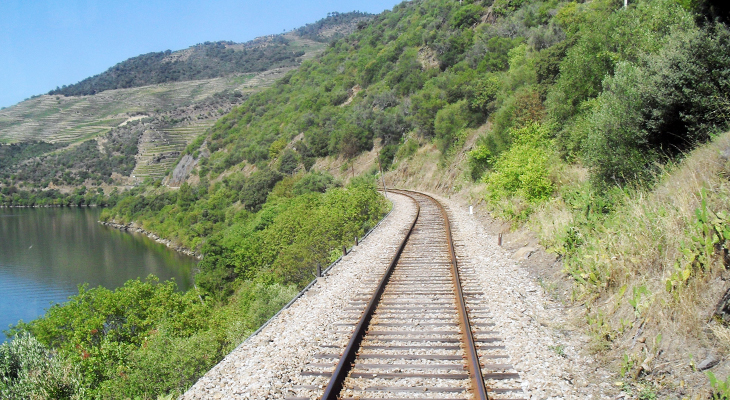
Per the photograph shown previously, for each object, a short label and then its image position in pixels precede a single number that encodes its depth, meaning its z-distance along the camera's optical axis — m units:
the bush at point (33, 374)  10.12
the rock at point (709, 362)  4.01
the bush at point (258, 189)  51.88
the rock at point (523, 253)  10.70
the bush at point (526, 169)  14.37
